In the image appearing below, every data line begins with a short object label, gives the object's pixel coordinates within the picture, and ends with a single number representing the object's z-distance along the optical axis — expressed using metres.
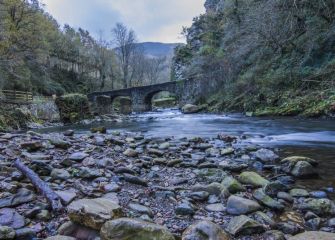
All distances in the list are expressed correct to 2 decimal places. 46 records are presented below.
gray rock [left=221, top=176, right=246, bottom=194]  4.13
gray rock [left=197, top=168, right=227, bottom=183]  4.83
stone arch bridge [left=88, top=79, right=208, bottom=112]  35.12
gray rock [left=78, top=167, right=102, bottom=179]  4.49
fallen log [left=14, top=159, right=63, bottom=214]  3.19
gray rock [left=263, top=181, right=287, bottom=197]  3.98
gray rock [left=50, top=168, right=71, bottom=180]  4.32
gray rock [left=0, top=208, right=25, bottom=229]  2.81
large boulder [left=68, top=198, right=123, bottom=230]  2.73
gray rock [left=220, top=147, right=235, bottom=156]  6.80
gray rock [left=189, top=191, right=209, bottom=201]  3.87
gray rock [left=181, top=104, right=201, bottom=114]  29.36
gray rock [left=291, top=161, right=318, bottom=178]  4.84
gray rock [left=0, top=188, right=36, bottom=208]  3.23
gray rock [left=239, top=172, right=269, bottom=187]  4.38
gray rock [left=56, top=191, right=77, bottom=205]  3.35
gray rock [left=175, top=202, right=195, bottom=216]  3.38
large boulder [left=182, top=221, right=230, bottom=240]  2.69
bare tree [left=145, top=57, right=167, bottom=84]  70.81
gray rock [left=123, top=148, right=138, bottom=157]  6.60
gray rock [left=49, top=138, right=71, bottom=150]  6.87
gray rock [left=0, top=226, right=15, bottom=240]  2.56
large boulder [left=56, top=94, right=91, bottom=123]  22.69
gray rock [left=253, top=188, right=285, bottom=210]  3.54
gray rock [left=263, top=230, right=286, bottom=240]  2.83
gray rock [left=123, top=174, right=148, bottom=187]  4.42
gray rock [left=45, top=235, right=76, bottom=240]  2.52
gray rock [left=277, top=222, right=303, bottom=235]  3.00
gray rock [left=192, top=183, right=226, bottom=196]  4.07
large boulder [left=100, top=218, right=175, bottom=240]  2.51
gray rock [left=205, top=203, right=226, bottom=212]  3.53
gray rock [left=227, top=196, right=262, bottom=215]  3.42
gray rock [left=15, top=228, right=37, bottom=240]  2.64
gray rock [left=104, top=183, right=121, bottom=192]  4.00
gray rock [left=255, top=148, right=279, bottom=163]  6.05
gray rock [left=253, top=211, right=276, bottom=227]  3.14
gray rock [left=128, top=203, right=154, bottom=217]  3.31
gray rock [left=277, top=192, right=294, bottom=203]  3.81
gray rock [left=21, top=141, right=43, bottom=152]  6.29
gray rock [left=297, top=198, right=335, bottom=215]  3.42
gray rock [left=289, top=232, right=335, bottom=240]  2.64
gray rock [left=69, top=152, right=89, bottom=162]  5.57
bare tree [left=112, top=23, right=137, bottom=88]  53.88
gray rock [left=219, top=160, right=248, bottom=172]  5.39
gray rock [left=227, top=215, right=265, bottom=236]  2.93
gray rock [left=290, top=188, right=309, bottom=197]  3.98
